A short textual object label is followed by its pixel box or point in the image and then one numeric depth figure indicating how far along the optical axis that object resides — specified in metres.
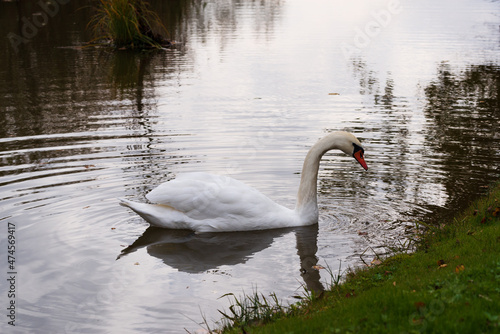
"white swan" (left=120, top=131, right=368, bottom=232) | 8.09
